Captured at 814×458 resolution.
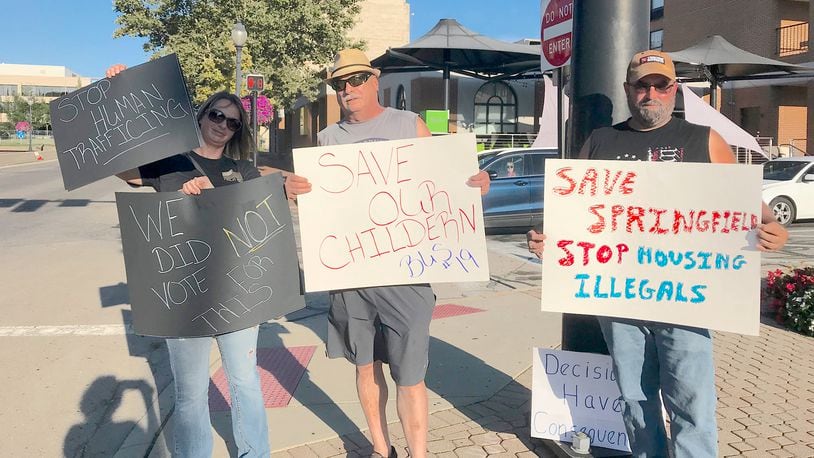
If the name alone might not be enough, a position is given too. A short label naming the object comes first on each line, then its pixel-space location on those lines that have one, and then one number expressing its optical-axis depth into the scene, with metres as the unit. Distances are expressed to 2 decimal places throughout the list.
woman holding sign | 2.95
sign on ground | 3.37
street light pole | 15.41
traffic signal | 13.66
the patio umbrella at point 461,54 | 20.34
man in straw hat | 3.12
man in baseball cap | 2.68
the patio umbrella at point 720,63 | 17.75
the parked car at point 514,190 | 12.60
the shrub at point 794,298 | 5.83
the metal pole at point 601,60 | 3.41
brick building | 28.03
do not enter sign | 4.98
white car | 14.01
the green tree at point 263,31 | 26.77
